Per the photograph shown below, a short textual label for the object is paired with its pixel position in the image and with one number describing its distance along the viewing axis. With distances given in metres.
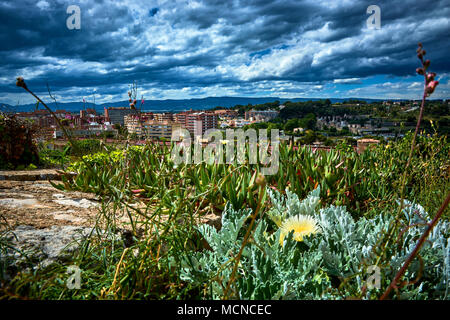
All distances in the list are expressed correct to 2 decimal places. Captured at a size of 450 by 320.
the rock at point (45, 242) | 1.38
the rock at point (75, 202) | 2.41
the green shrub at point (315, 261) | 1.26
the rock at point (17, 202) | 2.14
